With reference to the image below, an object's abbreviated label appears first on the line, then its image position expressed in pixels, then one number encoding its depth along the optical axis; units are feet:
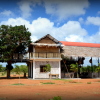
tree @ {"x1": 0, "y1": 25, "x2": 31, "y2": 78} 67.46
